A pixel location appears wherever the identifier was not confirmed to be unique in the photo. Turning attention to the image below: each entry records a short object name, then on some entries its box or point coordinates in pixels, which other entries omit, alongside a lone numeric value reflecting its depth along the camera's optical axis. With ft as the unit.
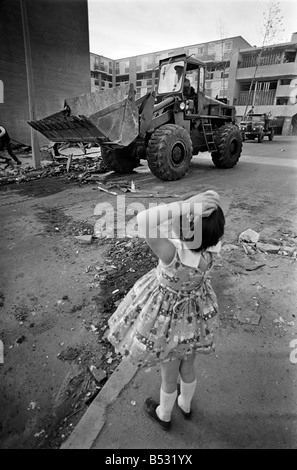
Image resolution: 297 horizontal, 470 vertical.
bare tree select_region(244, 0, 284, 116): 72.13
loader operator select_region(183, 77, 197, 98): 27.48
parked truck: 67.82
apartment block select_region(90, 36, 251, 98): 124.67
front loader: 21.88
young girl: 4.47
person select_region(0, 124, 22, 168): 34.35
